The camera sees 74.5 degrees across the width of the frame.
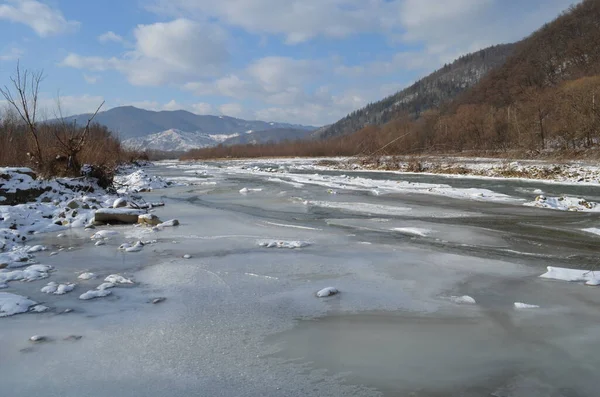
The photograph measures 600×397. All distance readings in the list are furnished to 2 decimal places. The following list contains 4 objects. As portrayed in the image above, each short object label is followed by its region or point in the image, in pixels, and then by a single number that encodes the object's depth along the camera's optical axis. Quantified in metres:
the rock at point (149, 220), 9.70
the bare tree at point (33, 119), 13.35
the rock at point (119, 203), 11.83
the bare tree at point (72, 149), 14.41
